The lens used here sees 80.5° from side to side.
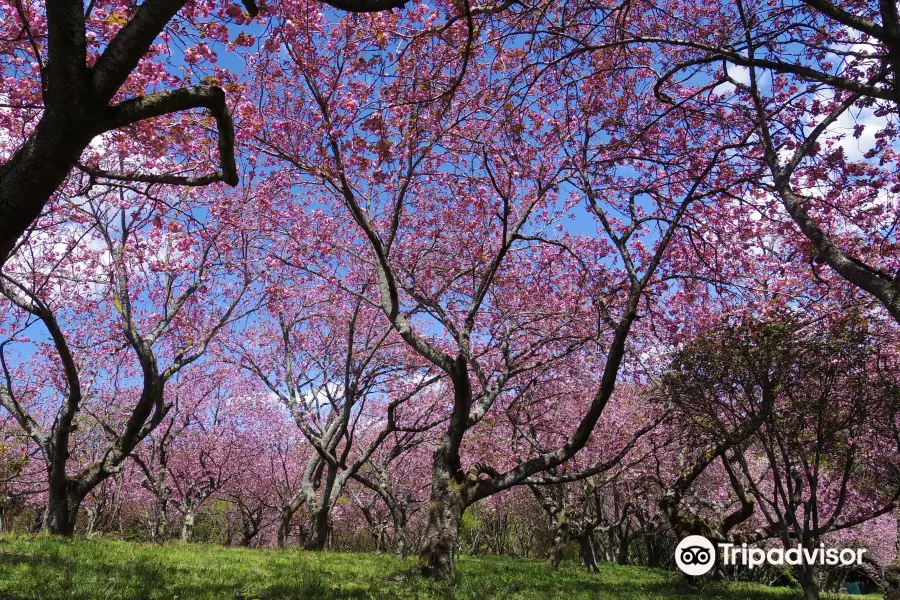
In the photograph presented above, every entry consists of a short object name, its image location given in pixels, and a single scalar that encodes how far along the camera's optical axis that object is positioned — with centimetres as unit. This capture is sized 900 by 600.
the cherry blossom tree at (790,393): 835
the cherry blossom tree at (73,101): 366
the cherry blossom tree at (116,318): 1181
